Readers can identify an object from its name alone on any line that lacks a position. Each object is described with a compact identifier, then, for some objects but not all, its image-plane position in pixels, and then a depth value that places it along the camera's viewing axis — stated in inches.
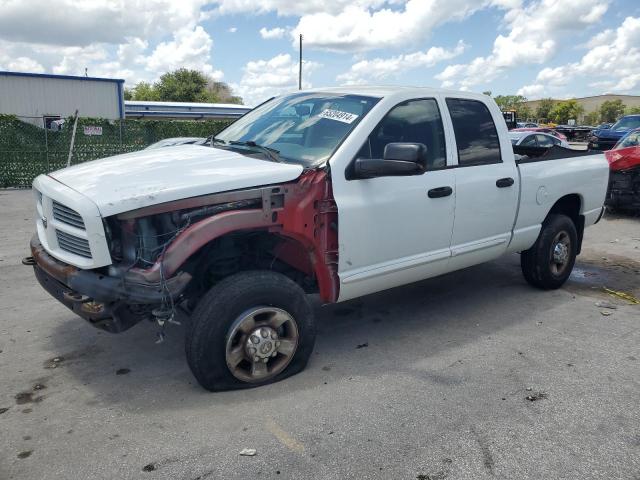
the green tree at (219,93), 2763.3
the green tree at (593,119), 3205.0
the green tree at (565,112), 3063.5
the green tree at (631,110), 3151.6
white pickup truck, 124.3
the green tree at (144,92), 2896.2
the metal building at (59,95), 950.4
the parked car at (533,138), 612.9
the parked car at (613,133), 671.1
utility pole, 1791.3
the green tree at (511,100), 3927.2
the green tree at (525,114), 3283.5
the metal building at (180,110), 1473.9
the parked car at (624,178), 389.2
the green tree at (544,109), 3307.1
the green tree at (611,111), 3182.8
